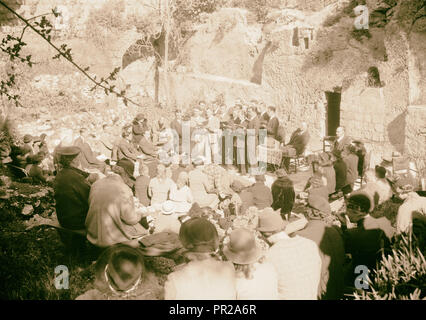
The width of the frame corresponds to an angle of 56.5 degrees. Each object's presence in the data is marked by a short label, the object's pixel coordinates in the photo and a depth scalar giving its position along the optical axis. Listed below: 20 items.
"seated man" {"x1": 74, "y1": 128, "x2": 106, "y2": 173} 8.59
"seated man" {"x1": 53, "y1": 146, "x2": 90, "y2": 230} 4.84
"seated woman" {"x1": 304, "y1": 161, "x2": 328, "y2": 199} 6.12
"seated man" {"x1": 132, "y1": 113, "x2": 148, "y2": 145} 9.85
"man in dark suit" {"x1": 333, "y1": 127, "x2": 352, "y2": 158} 8.52
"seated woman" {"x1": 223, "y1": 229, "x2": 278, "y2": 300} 3.17
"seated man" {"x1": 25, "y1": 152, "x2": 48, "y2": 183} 8.31
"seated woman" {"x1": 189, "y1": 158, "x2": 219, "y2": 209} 6.60
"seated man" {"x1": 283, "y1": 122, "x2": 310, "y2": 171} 10.22
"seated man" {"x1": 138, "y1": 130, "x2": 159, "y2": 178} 9.45
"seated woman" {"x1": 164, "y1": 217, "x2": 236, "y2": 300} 2.96
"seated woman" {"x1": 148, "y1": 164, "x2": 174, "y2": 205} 6.65
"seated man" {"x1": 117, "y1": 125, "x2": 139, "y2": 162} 8.77
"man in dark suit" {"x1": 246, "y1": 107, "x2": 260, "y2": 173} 10.44
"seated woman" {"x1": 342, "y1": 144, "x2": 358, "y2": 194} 7.73
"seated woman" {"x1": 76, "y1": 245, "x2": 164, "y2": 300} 2.87
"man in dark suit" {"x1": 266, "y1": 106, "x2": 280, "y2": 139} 10.35
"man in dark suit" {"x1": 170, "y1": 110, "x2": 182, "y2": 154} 10.78
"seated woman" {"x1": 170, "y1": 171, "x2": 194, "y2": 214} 6.20
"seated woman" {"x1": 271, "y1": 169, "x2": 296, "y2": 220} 6.68
